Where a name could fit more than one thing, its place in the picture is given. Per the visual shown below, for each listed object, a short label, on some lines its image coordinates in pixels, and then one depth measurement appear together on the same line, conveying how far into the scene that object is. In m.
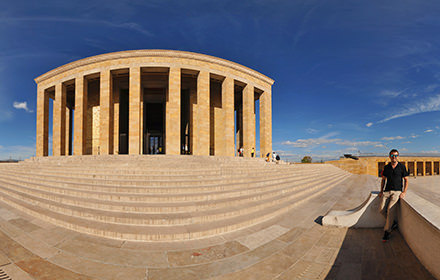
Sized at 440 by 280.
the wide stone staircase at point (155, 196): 4.54
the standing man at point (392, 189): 3.84
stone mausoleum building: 17.73
